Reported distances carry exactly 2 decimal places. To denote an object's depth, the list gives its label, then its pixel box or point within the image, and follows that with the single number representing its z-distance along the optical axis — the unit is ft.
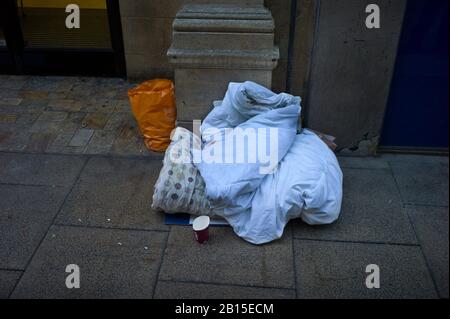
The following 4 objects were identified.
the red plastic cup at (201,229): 11.57
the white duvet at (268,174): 11.79
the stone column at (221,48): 13.65
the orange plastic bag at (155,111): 15.24
